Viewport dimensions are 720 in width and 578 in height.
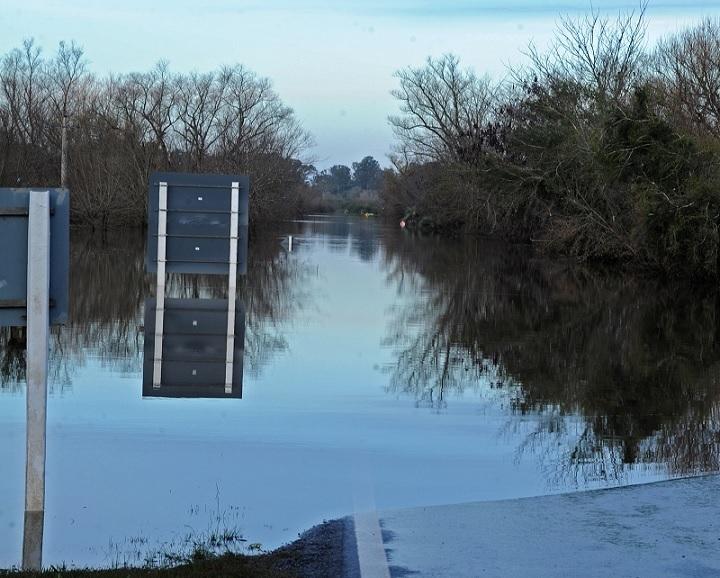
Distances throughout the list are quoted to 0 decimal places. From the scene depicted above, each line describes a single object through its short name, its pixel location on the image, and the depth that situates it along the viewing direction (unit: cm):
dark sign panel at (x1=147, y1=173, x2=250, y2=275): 1917
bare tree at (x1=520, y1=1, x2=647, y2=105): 3884
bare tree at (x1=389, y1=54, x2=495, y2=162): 6994
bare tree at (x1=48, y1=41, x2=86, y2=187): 6442
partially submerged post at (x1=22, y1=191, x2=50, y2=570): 648
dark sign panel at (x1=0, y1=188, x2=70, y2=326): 652
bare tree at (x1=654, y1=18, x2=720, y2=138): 3728
